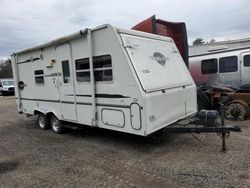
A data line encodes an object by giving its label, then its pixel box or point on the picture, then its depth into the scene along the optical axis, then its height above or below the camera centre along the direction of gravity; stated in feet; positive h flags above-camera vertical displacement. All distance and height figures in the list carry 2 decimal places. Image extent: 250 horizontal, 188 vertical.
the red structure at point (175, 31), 17.94 +4.64
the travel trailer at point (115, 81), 11.69 -0.10
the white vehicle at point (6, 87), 61.17 -0.79
